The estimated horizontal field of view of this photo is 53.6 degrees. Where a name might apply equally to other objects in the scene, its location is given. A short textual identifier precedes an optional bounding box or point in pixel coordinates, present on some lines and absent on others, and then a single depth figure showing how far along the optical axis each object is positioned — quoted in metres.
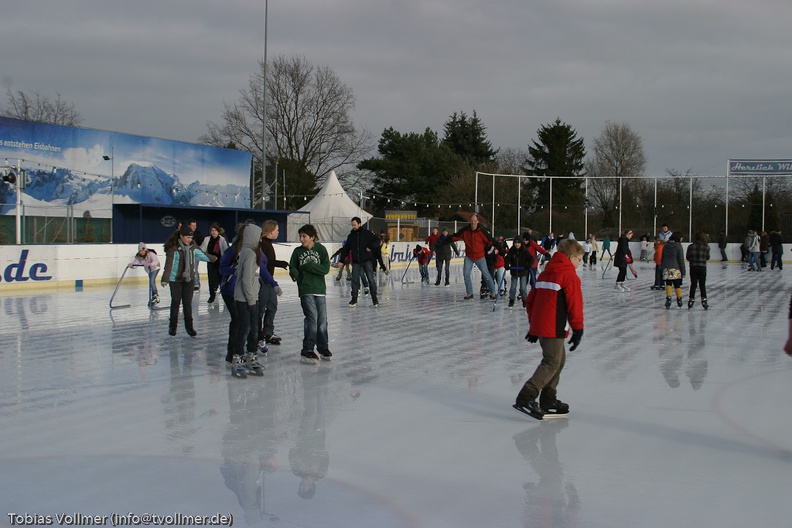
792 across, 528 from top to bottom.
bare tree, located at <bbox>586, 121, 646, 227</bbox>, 68.44
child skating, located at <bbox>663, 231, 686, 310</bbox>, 14.55
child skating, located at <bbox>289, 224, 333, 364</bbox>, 8.19
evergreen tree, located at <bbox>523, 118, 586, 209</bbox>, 68.94
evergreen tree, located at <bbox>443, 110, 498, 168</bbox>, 70.88
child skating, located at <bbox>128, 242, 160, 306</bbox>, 14.20
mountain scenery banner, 27.45
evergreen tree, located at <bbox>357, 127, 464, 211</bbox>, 60.19
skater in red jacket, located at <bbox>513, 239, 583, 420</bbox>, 5.88
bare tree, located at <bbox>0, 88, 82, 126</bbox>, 49.41
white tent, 38.54
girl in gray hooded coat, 7.66
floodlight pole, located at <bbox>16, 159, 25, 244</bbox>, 18.86
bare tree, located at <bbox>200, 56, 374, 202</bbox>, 50.81
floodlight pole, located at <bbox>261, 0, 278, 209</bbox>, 29.98
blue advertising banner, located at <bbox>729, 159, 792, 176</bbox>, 40.19
